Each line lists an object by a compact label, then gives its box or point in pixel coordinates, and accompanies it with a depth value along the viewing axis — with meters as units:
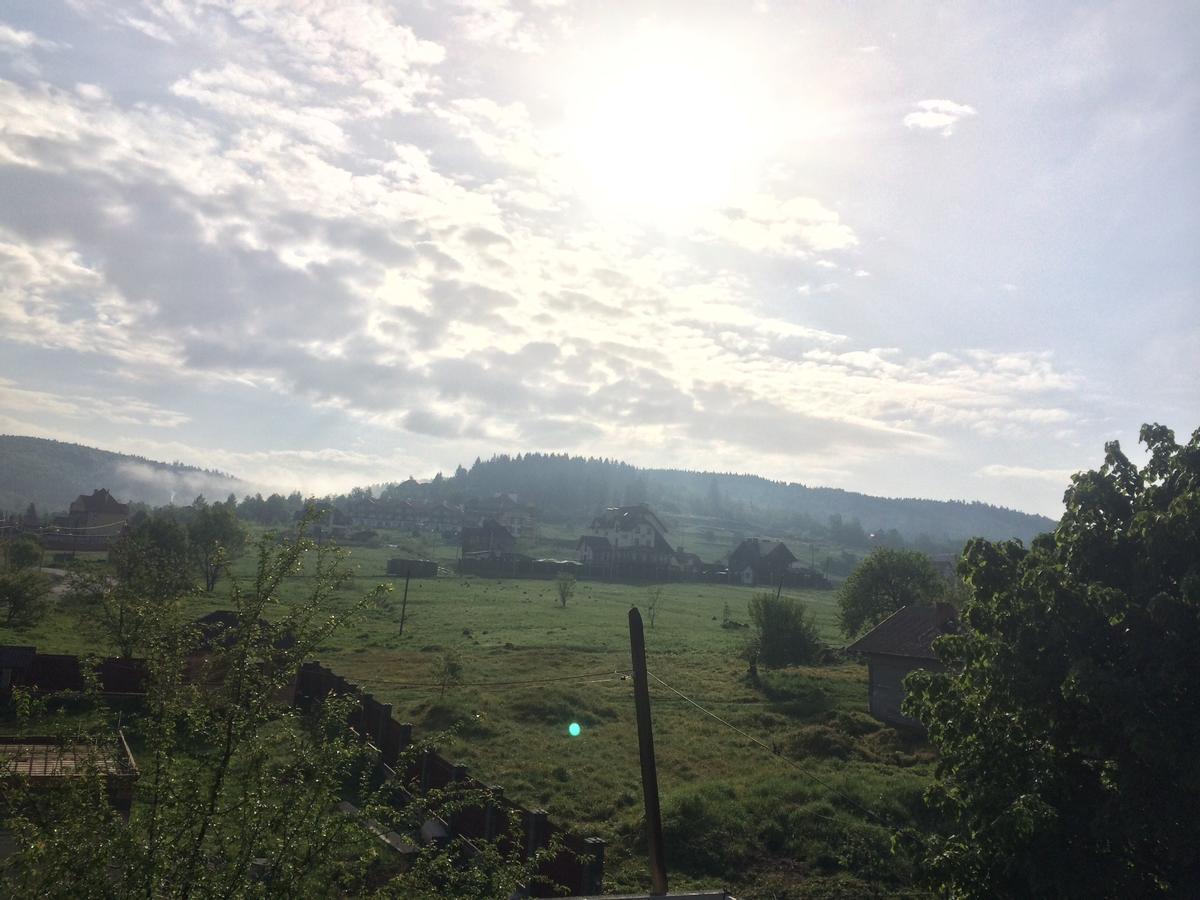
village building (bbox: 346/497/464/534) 166.62
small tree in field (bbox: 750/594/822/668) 42.75
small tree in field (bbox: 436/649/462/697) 31.27
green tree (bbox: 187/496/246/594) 59.91
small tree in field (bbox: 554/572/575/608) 67.34
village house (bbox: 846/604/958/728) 30.45
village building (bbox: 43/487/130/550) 92.12
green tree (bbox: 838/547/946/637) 46.31
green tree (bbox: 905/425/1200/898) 10.20
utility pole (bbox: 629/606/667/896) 10.83
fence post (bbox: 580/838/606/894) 13.38
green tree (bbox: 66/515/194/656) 29.66
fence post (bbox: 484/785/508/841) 15.98
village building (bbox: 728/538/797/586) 113.69
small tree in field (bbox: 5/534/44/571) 53.50
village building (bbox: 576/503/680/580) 106.50
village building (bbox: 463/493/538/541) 153.68
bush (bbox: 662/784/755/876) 17.09
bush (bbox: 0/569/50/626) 38.12
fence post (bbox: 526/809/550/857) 14.98
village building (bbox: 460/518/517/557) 113.56
